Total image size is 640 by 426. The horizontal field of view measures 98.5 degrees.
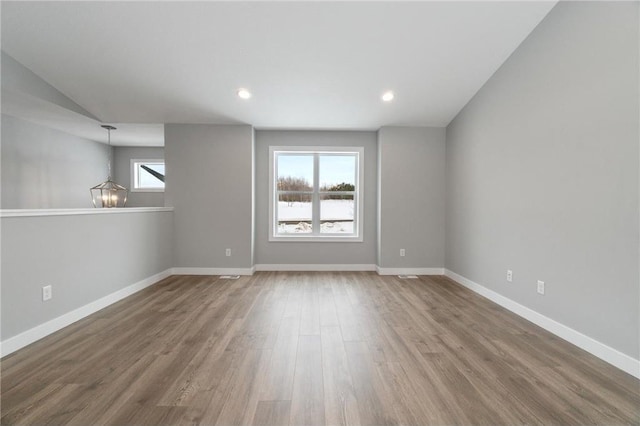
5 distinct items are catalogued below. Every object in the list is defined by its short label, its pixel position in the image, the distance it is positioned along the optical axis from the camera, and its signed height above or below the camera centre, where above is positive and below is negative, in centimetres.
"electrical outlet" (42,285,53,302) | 236 -71
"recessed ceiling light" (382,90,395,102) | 373 +159
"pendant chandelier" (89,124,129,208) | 466 +29
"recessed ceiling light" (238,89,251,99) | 367 +159
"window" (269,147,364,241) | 498 +32
